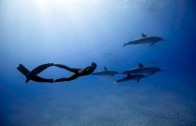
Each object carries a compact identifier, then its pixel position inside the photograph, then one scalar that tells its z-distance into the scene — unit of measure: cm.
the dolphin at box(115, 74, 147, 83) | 571
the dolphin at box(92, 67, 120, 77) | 729
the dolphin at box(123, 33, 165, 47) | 641
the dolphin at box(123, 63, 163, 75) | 615
